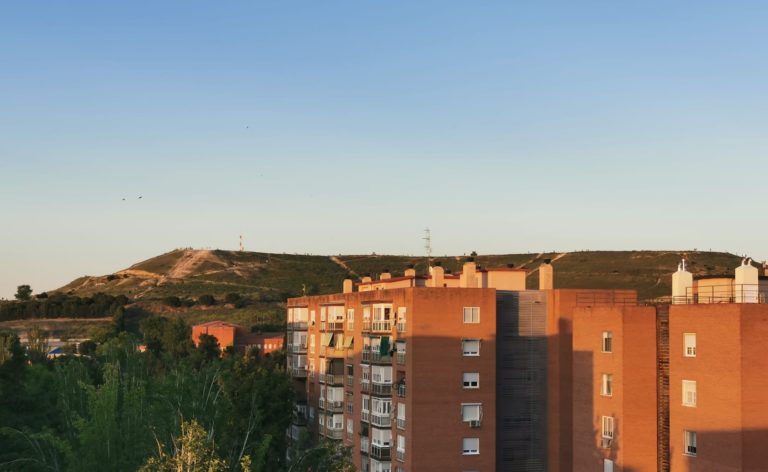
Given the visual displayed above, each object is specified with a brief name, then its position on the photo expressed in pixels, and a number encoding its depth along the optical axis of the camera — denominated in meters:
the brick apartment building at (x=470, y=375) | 51.41
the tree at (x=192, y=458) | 22.36
